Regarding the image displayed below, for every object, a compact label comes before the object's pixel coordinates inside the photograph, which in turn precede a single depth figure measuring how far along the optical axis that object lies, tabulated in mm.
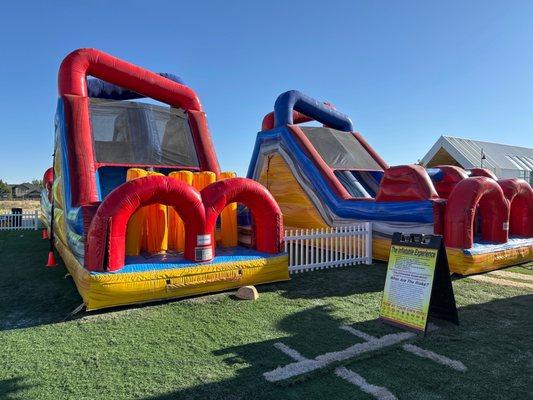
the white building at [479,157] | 19031
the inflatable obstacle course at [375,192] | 6195
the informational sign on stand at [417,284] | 3709
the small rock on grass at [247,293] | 4883
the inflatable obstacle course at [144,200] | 4492
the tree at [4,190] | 58012
